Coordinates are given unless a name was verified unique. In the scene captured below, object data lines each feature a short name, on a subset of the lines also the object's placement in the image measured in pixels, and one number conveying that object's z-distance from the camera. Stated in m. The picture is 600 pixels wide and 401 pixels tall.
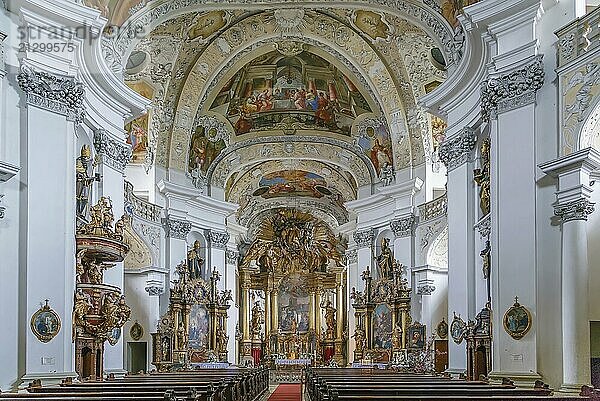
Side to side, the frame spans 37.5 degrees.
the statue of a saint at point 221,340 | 28.30
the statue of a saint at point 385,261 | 27.33
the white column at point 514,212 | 13.70
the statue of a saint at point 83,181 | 15.75
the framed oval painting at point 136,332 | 24.12
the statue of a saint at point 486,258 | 15.73
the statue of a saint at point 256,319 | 38.53
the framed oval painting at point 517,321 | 13.62
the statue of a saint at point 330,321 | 38.56
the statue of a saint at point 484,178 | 16.11
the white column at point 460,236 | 17.20
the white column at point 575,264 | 12.76
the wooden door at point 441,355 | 22.09
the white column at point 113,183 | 17.20
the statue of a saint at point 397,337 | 25.64
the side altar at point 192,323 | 24.06
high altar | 38.75
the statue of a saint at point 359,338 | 28.92
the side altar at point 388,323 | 24.20
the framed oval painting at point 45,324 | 13.54
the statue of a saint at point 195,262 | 27.11
